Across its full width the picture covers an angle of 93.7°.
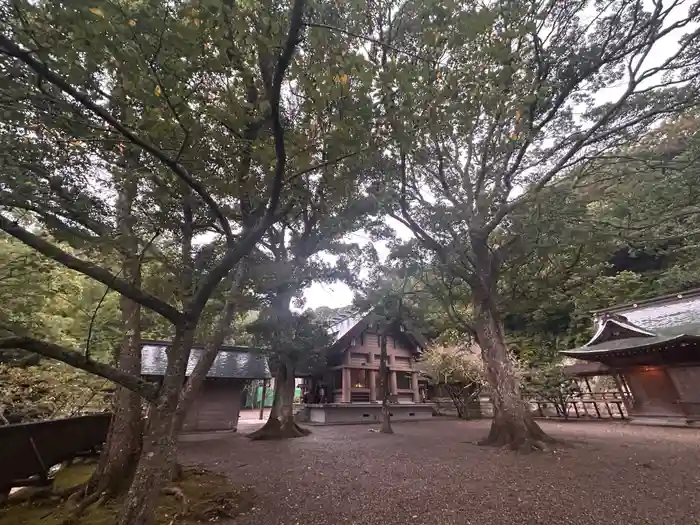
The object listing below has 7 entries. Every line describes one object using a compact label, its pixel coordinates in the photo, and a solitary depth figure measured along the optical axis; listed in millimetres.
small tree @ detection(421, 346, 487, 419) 19734
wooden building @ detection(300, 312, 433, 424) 19677
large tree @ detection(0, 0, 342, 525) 2699
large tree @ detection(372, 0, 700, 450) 4824
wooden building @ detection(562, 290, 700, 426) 12438
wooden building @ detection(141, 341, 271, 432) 14781
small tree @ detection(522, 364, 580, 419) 17484
